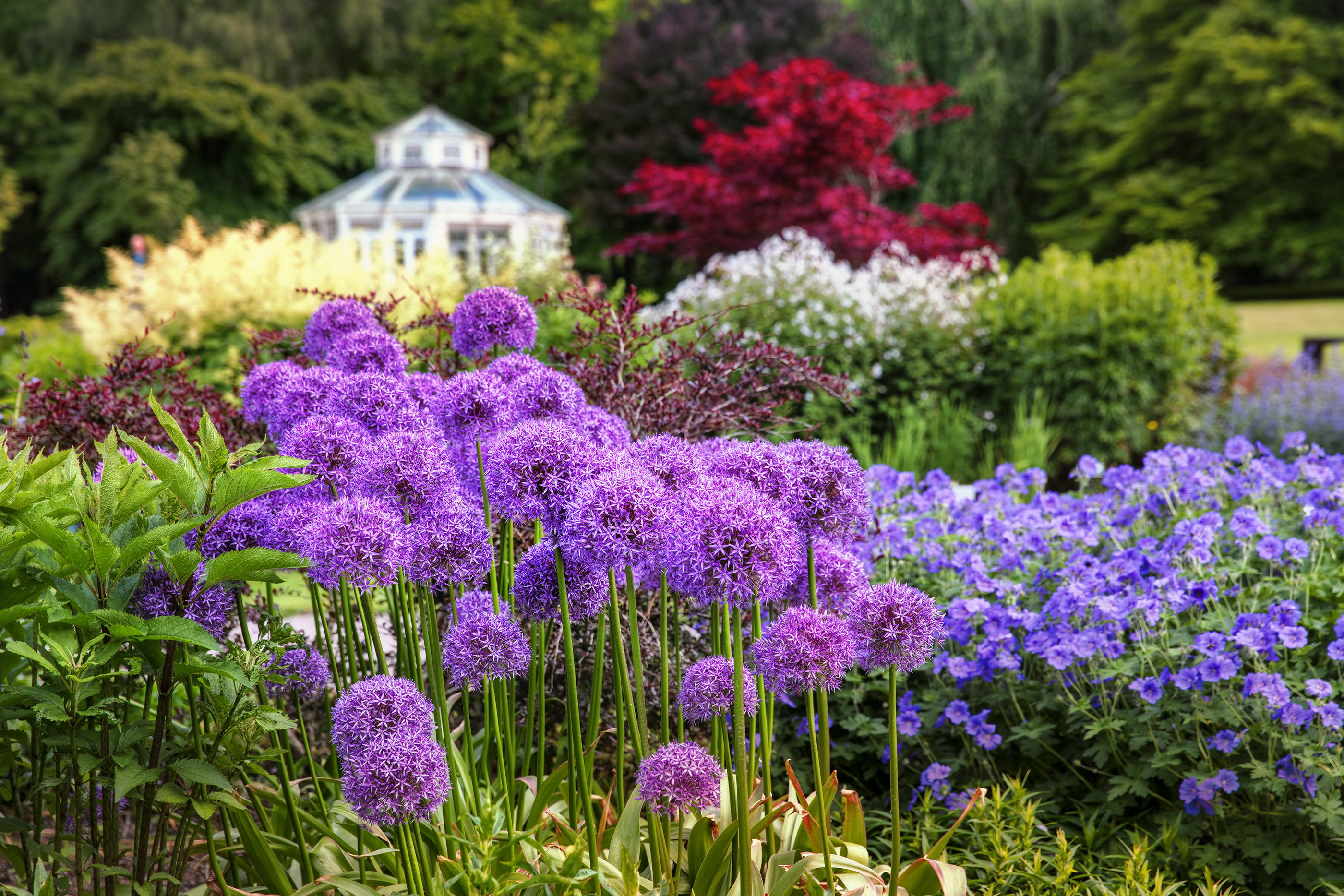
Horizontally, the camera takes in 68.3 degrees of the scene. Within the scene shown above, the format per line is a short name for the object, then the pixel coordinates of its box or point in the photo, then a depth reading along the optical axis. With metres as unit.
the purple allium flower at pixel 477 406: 1.85
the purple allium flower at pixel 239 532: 1.73
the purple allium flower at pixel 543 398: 1.91
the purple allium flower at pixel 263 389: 2.13
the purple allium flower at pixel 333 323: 2.40
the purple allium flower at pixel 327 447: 1.76
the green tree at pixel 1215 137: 21.20
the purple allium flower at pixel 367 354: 2.23
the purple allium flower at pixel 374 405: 1.91
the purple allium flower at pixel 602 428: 1.93
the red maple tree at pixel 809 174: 9.53
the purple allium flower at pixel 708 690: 1.63
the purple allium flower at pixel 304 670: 1.87
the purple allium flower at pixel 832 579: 1.86
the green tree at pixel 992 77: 19.69
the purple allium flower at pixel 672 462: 1.70
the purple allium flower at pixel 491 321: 2.29
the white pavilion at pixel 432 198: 16.16
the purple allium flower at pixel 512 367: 2.04
